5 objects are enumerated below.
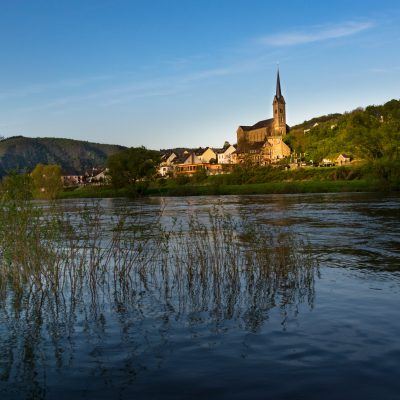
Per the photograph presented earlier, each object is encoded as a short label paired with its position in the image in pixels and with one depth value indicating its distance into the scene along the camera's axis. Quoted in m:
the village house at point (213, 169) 171.90
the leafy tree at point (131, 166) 109.97
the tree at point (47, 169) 132.80
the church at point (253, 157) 158.99
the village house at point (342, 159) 145.76
